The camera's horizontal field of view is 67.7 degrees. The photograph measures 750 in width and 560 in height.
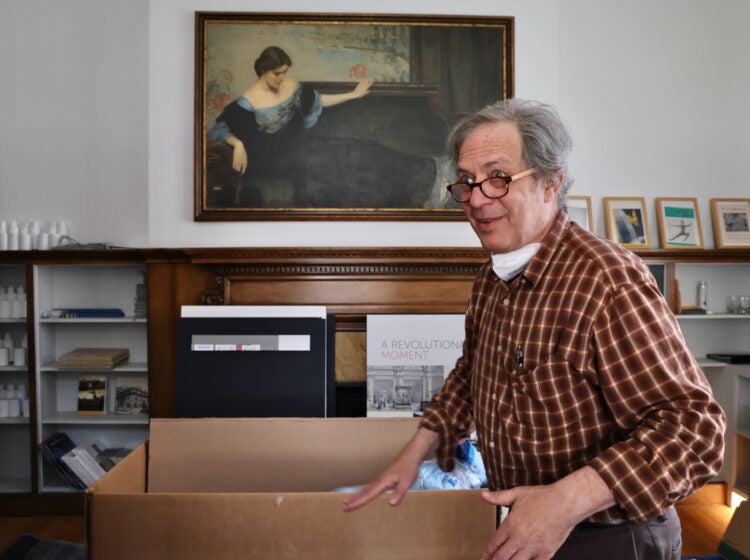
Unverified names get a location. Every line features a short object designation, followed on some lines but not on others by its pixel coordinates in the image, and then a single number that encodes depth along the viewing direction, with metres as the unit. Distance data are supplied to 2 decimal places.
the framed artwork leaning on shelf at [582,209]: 3.60
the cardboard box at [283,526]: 0.85
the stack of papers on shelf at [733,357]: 3.43
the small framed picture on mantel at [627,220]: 3.63
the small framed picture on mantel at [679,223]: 3.64
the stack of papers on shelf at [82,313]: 3.45
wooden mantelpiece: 3.19
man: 0.78
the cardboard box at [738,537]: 2.39
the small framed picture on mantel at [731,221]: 3.66
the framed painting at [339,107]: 3.23
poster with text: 3.10
